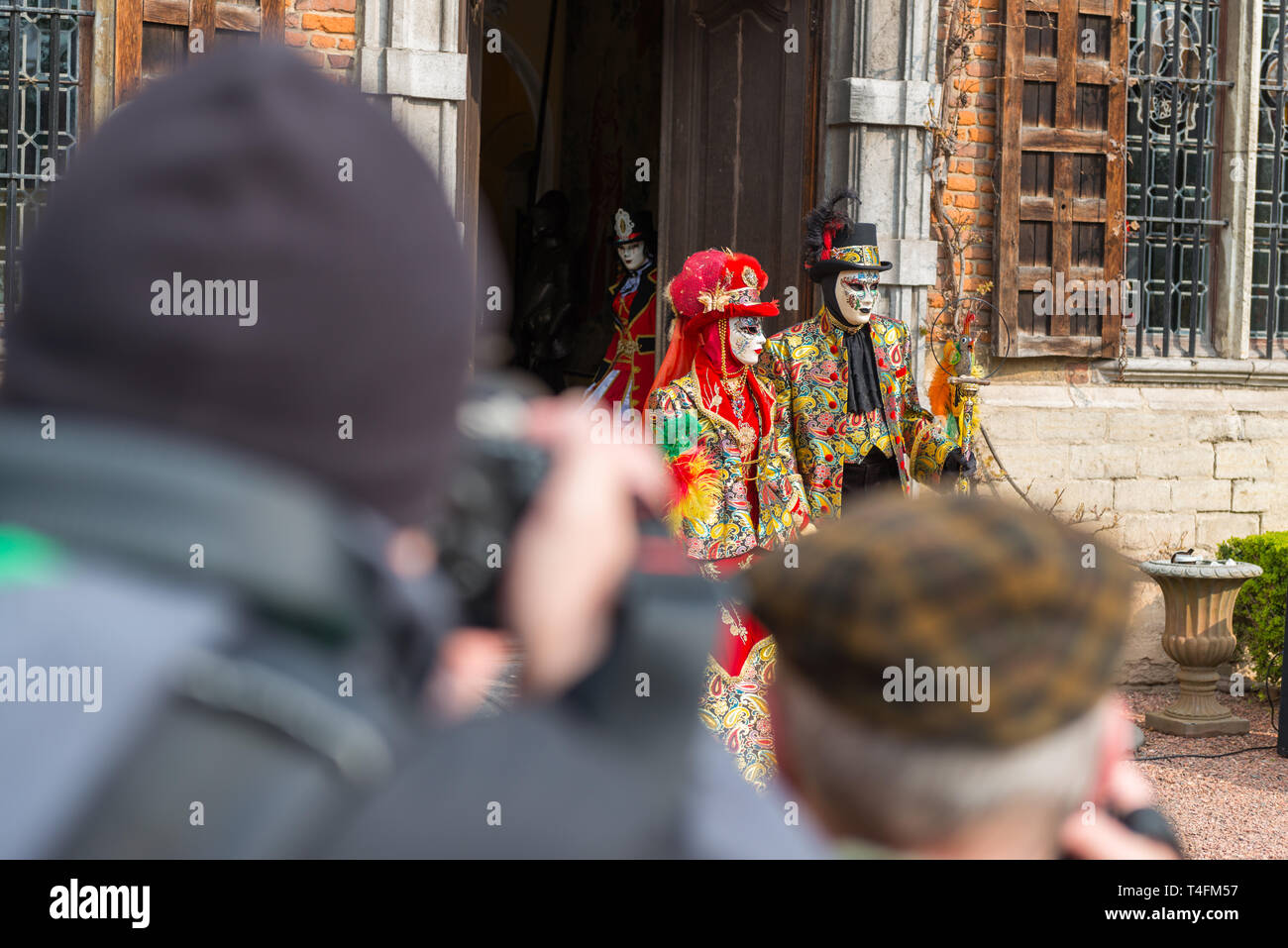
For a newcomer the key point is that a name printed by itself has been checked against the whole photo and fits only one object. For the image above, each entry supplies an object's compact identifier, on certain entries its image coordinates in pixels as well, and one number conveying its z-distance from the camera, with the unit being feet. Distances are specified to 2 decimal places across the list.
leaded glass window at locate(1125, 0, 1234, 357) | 24.44
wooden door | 22.49
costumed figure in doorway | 28.35
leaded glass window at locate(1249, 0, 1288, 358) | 24.82
